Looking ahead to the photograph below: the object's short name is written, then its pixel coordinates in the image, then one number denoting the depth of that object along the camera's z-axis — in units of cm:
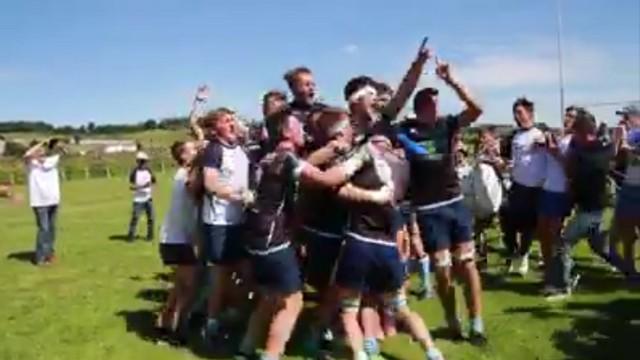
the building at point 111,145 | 7656
